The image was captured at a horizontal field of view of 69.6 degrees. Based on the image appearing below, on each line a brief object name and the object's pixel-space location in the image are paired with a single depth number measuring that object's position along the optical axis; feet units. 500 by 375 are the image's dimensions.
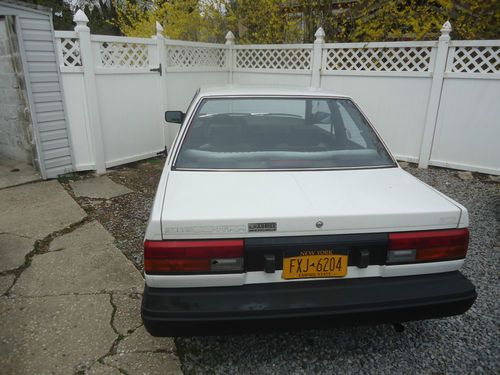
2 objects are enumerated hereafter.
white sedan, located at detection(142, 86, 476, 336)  5.65
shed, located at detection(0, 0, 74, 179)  14.85
